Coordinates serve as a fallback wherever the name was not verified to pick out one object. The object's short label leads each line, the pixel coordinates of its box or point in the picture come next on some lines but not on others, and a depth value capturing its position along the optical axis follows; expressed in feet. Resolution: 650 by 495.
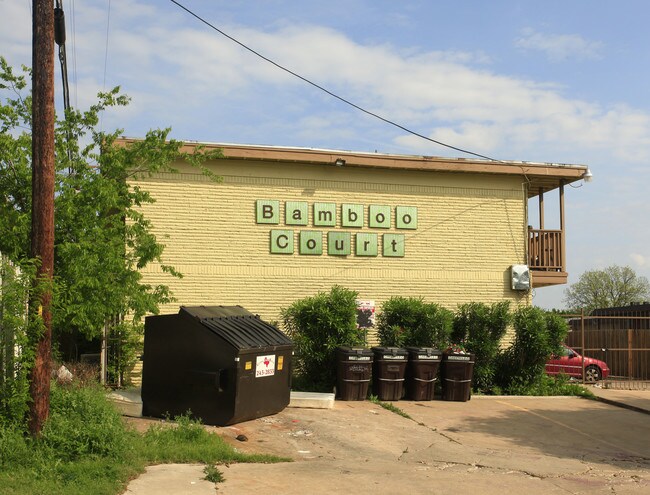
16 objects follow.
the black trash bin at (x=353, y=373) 51.70
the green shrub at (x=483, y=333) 58.70
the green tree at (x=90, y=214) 41.98
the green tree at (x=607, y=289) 216.13
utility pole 30.19
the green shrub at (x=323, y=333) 55.06
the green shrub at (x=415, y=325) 57.77
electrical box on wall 67.21
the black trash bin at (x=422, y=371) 53.67
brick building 61.72
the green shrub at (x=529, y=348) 58.59
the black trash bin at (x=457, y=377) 54.34
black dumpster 38.24
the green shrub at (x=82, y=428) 29.01
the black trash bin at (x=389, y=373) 52.80
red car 74.69
